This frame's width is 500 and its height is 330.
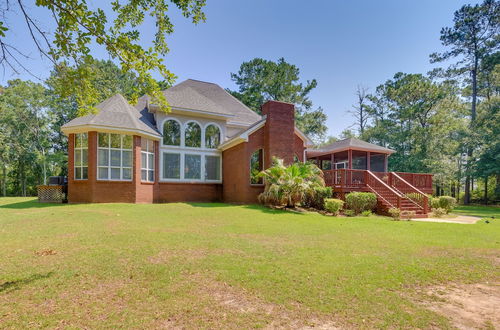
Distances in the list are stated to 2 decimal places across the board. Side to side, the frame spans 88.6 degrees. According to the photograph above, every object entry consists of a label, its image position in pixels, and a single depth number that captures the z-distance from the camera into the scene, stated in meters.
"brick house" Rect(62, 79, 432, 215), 13.63
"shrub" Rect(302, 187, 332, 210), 12.71
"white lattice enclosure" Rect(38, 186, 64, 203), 14.62
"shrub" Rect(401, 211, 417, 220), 11.50
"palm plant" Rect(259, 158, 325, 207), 11.98
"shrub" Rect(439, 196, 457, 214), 13.50
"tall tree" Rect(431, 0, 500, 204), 24.52
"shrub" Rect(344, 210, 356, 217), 11.62
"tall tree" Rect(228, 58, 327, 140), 31.34
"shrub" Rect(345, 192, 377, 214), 11.98
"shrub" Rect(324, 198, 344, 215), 11.38
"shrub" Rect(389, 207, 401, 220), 10.95
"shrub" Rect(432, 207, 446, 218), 12.66
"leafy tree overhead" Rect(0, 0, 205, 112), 3.63
